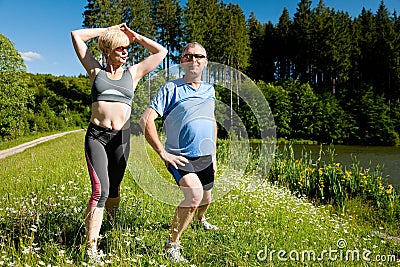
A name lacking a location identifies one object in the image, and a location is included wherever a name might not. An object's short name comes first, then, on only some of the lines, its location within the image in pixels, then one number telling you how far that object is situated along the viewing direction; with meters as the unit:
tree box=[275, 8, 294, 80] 48.56
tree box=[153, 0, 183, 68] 31.75
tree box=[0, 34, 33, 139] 16.67
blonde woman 2.78
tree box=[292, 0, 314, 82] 43.31
